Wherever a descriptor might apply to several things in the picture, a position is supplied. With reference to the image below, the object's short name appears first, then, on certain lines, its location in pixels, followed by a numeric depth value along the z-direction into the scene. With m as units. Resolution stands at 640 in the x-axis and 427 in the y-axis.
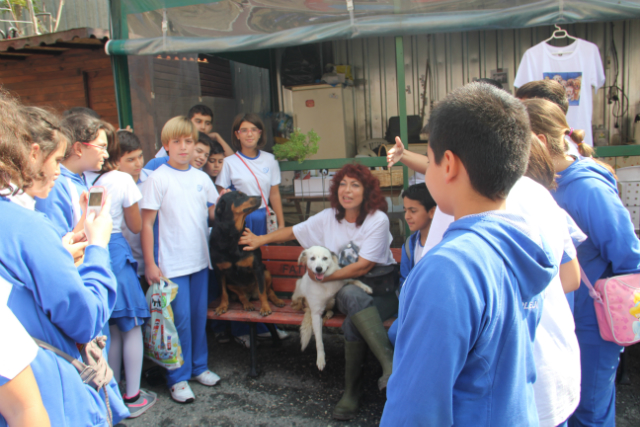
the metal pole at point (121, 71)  4.95
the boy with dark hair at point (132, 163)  3.72
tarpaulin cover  3.89
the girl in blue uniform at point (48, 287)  1.41
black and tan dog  3.81
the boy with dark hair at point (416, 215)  3.32
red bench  3.85
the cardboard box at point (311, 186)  5.45
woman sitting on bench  3.30
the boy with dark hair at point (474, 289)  0.97
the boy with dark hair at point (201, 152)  4.15
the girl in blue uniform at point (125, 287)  3.36
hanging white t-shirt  4.67
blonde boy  3.63
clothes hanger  4.72
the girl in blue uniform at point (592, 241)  2.17
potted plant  4.65
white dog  3.54
